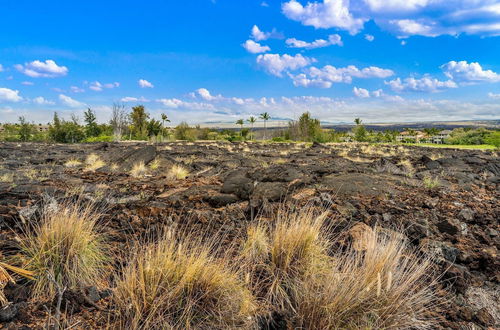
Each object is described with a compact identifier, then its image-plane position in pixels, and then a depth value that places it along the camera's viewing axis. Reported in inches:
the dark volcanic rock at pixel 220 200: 243.4
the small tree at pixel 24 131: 2198.6
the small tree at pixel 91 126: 2326.6
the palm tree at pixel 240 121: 3902.6
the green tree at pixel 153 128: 2445.3
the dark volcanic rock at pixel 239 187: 260.7
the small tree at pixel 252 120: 4200.3
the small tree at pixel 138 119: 2308.7
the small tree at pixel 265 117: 4057.6
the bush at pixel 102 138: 1775.6
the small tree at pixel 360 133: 2605.8
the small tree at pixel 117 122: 2118.4
